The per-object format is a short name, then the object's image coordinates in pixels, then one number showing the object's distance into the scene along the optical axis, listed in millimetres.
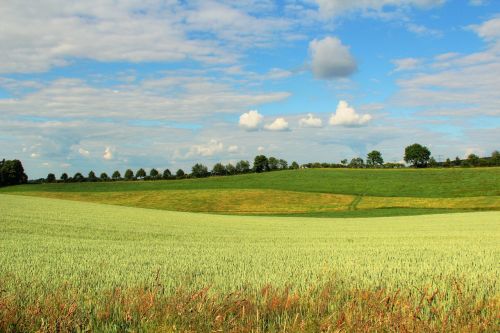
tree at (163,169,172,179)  144350
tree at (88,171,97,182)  138738
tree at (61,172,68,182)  137425
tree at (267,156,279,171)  160125
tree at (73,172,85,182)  134250
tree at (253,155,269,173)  155912
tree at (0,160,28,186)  131250
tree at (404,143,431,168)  162625
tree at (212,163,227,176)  144325
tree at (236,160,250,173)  151725
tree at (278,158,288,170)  158888
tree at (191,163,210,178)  143000
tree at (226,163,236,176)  144875
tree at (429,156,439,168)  134675
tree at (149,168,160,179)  159050
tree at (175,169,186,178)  144975
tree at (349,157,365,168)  136838
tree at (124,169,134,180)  172375
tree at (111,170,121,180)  173925
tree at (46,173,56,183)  137500
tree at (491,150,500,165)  121562
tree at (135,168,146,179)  166500
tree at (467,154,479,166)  122625
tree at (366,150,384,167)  185875
